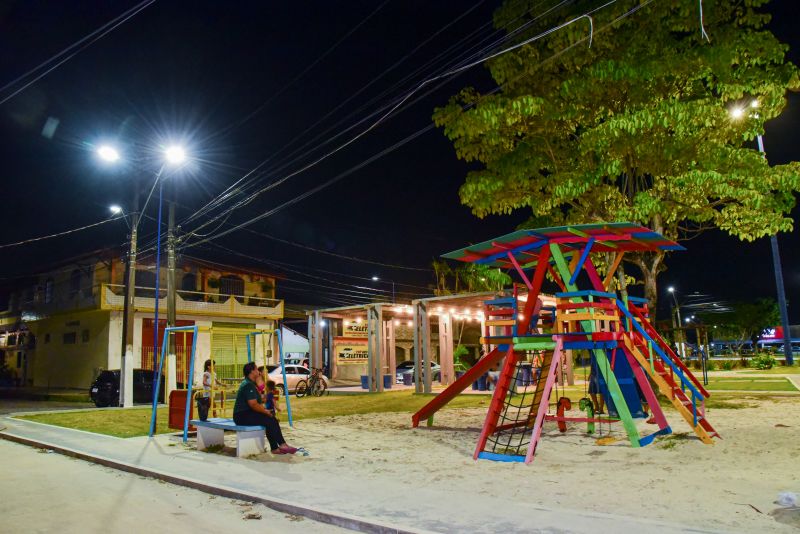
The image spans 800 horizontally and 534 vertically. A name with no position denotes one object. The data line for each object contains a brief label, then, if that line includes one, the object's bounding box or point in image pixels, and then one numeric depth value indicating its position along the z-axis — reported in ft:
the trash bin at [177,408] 38.61
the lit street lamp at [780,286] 98.48
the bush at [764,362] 118.01
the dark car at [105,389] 72.64
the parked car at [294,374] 86.74
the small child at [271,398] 35.76
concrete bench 31.27
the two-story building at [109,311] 104.58
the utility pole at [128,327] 69.72
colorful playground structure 31.01
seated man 31.60
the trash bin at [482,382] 81.92
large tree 39.91
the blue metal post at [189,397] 35.74
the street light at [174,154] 58.49
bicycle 82.74
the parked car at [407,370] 107.26
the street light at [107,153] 59.93
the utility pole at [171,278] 67.10
